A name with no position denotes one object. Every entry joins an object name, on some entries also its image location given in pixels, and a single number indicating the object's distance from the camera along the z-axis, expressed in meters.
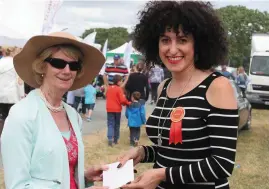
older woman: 2.15
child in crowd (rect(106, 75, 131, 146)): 9.52
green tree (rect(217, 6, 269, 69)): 58.75
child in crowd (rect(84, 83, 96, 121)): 12.90
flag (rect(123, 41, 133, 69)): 18.36
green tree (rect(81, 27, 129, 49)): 101.29
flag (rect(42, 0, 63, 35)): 8.16
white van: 19.09
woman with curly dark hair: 2.15
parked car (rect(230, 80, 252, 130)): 10.87
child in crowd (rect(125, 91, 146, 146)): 9.48
